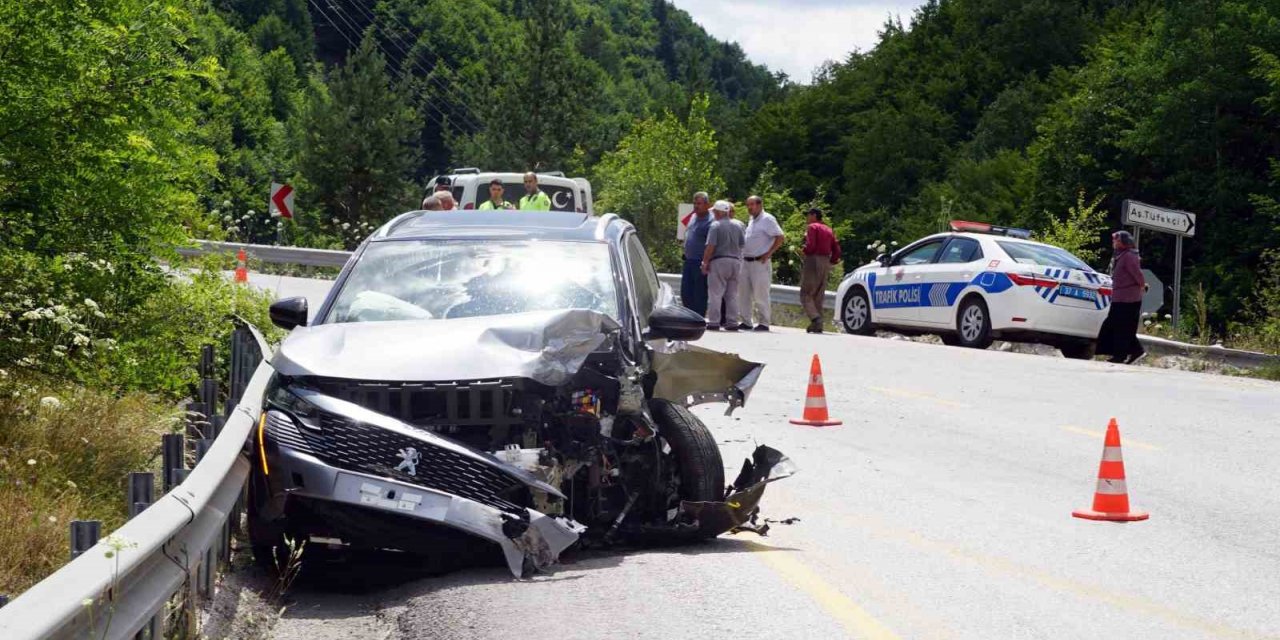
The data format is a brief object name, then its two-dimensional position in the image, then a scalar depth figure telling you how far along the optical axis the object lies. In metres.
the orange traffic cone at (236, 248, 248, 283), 18.42
